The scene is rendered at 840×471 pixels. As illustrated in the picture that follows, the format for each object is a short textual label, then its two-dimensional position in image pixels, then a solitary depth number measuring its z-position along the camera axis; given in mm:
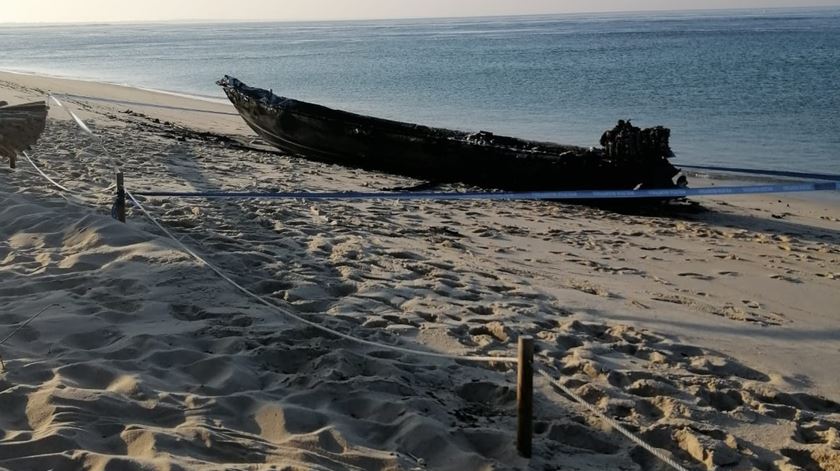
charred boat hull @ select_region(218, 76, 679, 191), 9422
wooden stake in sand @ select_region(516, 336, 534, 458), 3170
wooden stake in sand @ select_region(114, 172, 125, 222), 6862
